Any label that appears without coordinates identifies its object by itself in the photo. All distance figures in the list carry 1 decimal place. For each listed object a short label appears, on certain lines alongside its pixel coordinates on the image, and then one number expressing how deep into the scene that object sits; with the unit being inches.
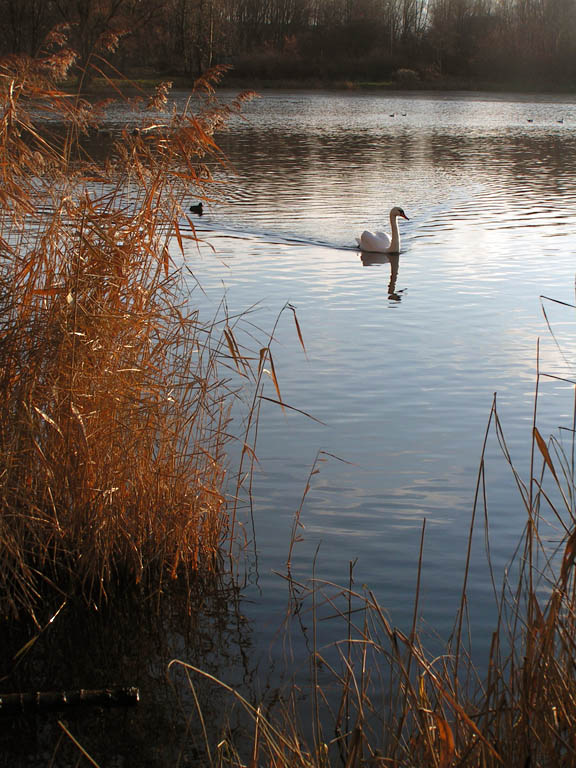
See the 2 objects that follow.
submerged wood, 111.8
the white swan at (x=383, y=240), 455.8
